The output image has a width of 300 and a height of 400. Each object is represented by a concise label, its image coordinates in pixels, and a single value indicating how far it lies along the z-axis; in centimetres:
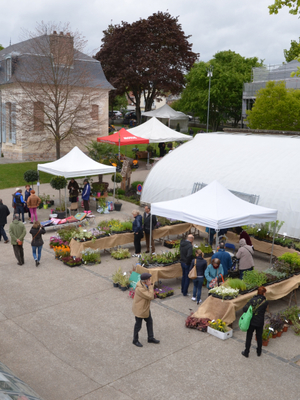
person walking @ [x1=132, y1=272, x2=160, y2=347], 830
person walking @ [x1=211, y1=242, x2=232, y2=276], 1143
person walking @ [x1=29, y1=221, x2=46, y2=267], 1301
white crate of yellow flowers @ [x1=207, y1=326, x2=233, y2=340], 917
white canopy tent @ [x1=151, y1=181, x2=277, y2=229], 1191
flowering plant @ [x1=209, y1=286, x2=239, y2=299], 973
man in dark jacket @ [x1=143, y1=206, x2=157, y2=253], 1416
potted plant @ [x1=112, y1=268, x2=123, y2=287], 1182
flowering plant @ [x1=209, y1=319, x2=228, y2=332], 929
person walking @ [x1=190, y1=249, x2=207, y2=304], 1071
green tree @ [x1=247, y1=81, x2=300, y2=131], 3058
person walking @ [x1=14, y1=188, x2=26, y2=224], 1777
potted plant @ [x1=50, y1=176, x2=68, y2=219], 2012
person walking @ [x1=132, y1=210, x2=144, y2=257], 1414
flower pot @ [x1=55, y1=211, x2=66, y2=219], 1898
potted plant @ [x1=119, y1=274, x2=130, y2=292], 1163
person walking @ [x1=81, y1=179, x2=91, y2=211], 1961
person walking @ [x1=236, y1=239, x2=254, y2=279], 1151
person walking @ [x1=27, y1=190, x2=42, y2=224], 1734
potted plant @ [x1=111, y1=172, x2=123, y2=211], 2180
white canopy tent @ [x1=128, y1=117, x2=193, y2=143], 2938
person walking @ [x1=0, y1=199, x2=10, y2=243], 1560
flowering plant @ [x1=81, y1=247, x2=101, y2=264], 1374
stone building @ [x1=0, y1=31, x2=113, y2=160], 2831
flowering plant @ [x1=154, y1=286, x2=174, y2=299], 1127
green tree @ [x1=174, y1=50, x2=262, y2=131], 5488
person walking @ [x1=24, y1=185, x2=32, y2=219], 1832
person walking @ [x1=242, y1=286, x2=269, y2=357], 816
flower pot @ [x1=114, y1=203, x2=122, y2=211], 2066
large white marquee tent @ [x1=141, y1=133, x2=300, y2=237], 1574
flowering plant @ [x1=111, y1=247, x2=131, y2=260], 1426
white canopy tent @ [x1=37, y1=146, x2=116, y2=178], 1892
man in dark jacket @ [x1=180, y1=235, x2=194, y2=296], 1119
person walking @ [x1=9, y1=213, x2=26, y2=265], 1302
